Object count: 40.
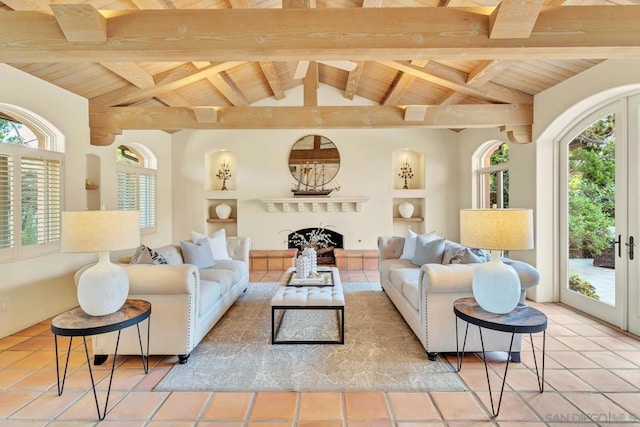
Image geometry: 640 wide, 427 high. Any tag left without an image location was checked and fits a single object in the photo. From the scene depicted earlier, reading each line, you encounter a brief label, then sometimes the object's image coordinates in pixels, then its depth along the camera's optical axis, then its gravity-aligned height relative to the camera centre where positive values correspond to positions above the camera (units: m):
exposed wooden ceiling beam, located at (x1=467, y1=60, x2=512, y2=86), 3.57 +1.65
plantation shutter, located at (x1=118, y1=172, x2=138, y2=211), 5.01 +0.37
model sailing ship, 6.66 +0.70
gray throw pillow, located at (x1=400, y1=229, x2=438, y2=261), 4.43 -0.45
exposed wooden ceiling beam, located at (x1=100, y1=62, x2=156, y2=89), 3.62 +1.67
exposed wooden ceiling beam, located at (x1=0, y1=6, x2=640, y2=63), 2.29 +1.29
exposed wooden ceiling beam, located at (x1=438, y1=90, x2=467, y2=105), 4.91 +1.80
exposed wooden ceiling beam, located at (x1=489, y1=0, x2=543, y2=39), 2.14 +1.32
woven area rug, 2.29 -1.20
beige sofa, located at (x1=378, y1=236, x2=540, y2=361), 2.60 -0.79
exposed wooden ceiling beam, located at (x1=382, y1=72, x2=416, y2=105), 4.75 +1.97
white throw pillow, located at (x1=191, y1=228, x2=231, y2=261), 4.41 -0.44
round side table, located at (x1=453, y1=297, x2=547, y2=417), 1.99 -0.69
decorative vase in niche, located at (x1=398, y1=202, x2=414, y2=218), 6.73 +0.07
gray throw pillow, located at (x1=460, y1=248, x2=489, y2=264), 3.31 -0.47
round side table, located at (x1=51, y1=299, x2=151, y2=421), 1.95 -0.69
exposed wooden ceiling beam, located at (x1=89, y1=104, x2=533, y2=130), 4.31 +1.30
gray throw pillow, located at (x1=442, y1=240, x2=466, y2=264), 3.55 -0.46
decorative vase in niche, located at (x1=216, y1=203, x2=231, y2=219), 6.75 +0.05
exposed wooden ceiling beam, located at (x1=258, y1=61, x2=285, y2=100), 4.76 +2.19
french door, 3.21 -0.03
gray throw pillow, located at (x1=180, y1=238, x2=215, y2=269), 3.92 -0.50
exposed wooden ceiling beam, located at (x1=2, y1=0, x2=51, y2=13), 2.48 +1.64
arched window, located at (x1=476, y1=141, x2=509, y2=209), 5.23 +0.66
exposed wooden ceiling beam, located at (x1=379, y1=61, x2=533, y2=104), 4.20 +1.71
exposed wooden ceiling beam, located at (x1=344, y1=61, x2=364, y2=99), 4.81 +2.25
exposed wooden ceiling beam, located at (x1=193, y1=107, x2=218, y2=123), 4.32 +1.34
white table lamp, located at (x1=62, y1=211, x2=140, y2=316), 2.13 -0.22
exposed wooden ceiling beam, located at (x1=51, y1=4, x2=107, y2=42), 2.17 +1.32
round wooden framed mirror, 6.64 +1.09
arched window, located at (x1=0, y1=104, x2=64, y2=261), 3.21 +0.32
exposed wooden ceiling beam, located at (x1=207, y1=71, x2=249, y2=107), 4.59 +1.93
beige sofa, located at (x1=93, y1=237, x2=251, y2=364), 2.59 -0.80
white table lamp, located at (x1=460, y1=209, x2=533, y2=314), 2.15 -0.22
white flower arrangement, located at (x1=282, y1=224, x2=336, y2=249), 6.67 -0.46
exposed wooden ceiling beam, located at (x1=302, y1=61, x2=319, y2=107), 4.54 +1.82
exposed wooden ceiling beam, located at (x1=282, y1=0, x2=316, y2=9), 3.13 +2.05
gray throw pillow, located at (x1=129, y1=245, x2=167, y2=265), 3.05 -0.43
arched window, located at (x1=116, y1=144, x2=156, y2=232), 5.08 +0.55
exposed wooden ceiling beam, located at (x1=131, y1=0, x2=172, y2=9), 2.93 +1.94
